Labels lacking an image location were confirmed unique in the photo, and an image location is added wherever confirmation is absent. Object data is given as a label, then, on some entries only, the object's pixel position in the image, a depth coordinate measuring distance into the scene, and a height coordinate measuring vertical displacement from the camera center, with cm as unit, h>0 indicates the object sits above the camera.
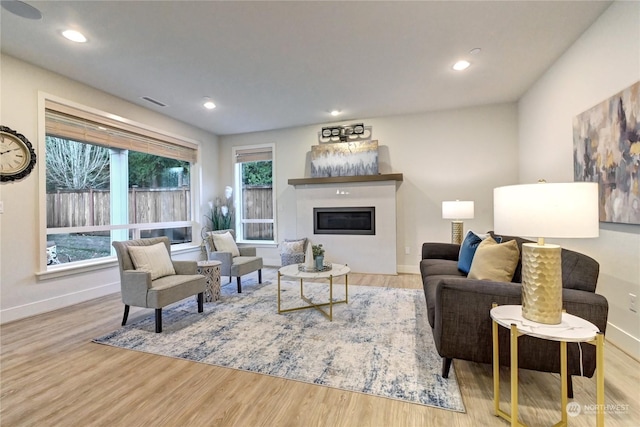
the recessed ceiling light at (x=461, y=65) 308 +166
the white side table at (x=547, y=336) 122 -56
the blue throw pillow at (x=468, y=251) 258 -37
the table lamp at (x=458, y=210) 379 +3
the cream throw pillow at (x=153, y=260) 277 -43
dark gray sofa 151 -60
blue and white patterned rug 180 -106
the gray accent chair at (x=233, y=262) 370 -63
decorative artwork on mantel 493 +101
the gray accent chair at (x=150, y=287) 254 -66
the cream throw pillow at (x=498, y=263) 201 -37
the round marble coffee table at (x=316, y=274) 286 -61
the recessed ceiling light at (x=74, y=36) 250 +167
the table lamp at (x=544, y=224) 125 -6
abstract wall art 202 +46
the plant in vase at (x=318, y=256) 304 -46
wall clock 283 +68
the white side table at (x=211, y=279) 335 -76
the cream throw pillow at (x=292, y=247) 507 -58
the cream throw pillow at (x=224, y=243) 404 -40
